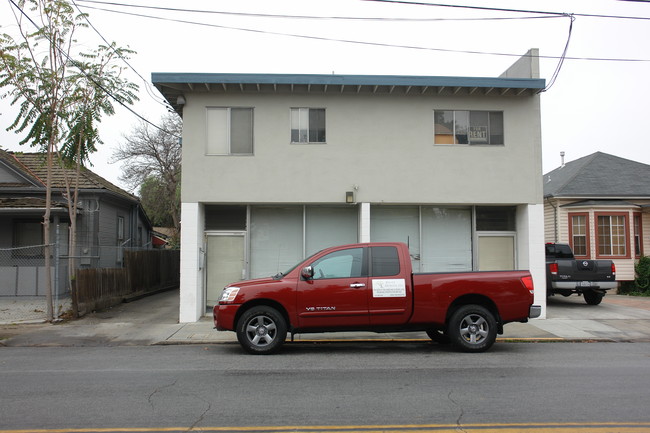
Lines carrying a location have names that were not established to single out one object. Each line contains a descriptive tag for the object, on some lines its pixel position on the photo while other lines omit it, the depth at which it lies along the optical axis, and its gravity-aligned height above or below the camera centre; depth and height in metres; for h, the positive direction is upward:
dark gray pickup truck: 15.40 -0.96
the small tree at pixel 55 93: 13.23 +3.94
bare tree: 36.09 +5.93
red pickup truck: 9.17 -1.02
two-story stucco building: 13.39 +1.97
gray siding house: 17.25 +0.83
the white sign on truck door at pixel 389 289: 9.22 -0.80
